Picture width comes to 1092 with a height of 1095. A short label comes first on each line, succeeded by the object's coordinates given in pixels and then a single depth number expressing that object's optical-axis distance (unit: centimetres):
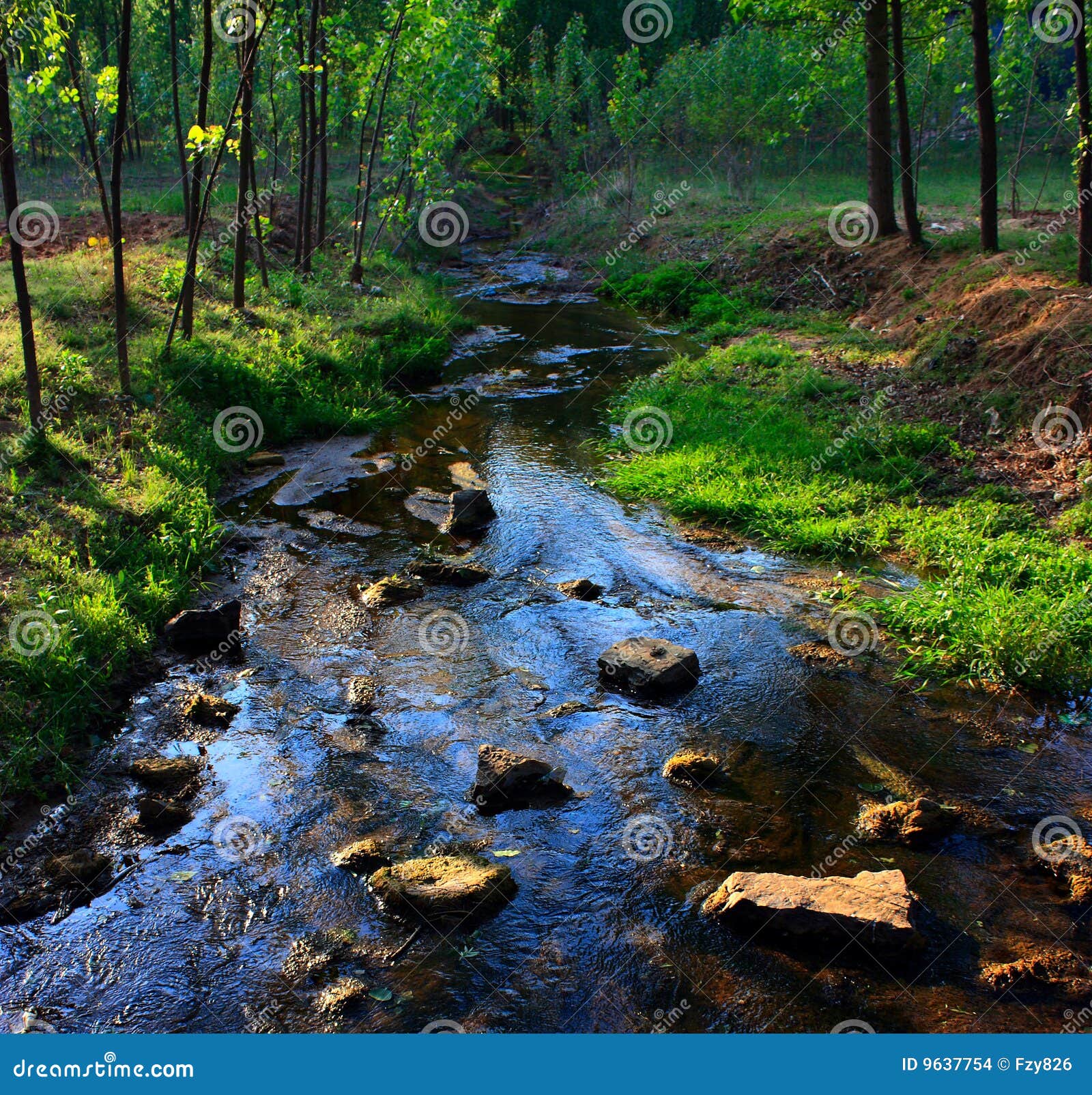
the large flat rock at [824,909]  493
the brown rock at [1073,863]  534
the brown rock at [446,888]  516
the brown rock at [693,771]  636
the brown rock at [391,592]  886
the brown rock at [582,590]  910
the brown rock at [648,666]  738
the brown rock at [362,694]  719
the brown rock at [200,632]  791
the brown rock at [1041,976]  472
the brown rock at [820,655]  791
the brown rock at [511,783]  613
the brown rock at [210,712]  695
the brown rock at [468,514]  1065
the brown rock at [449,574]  938
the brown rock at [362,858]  552
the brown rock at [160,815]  585
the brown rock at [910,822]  579
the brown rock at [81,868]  537
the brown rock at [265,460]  1236
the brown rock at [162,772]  622
